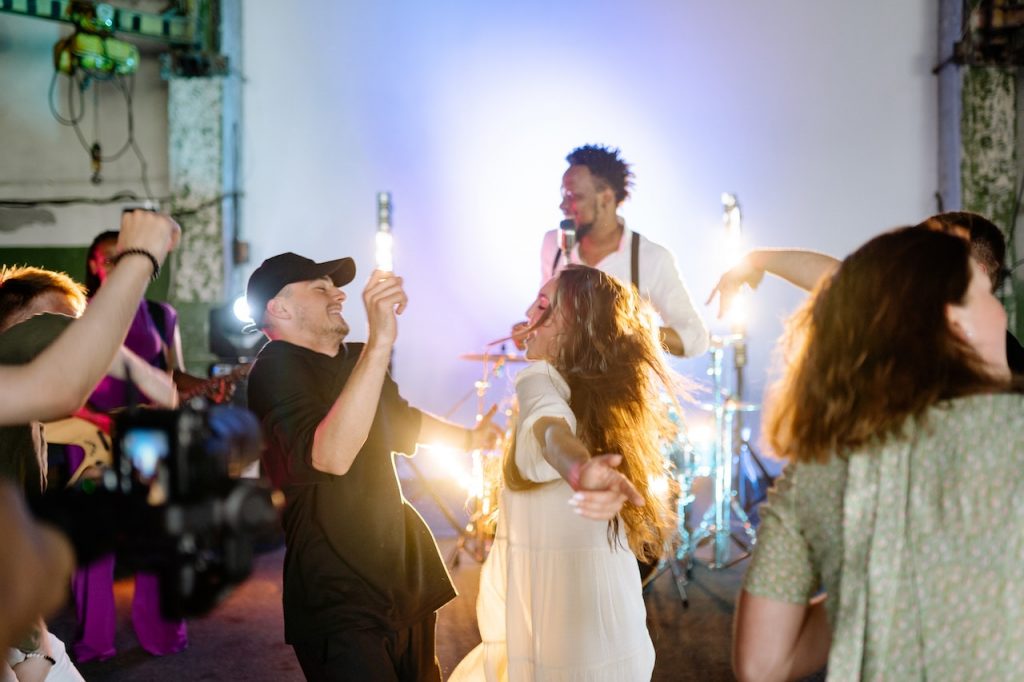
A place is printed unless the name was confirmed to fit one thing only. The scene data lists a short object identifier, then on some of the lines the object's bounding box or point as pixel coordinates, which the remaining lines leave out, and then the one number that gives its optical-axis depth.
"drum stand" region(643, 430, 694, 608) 4.59
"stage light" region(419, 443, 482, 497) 7.20
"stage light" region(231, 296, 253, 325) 6.06
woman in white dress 2.34
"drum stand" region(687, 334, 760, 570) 5.57
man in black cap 2.32
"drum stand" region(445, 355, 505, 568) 4.34
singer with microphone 4.15
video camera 1.58
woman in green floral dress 1.37
